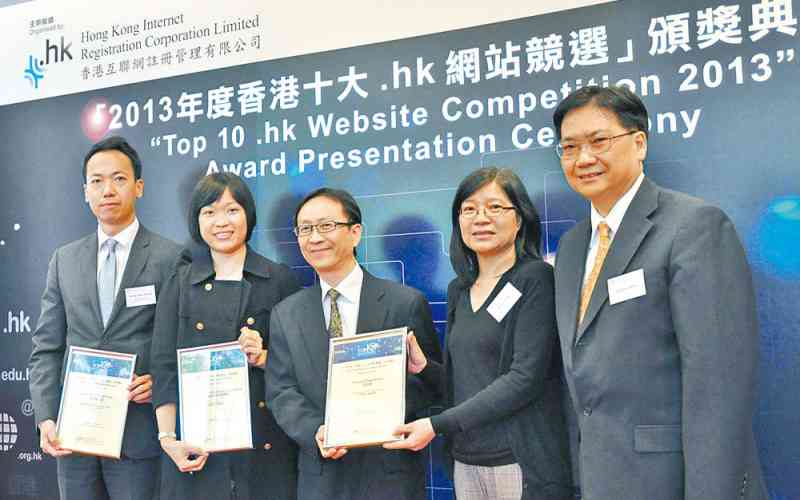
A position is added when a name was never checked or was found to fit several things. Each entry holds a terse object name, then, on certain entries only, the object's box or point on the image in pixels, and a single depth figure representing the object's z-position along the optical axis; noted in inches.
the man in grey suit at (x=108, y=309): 140.1
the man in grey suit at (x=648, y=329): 84.7
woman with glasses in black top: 106.7
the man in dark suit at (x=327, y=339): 117.4
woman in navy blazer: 129.6
